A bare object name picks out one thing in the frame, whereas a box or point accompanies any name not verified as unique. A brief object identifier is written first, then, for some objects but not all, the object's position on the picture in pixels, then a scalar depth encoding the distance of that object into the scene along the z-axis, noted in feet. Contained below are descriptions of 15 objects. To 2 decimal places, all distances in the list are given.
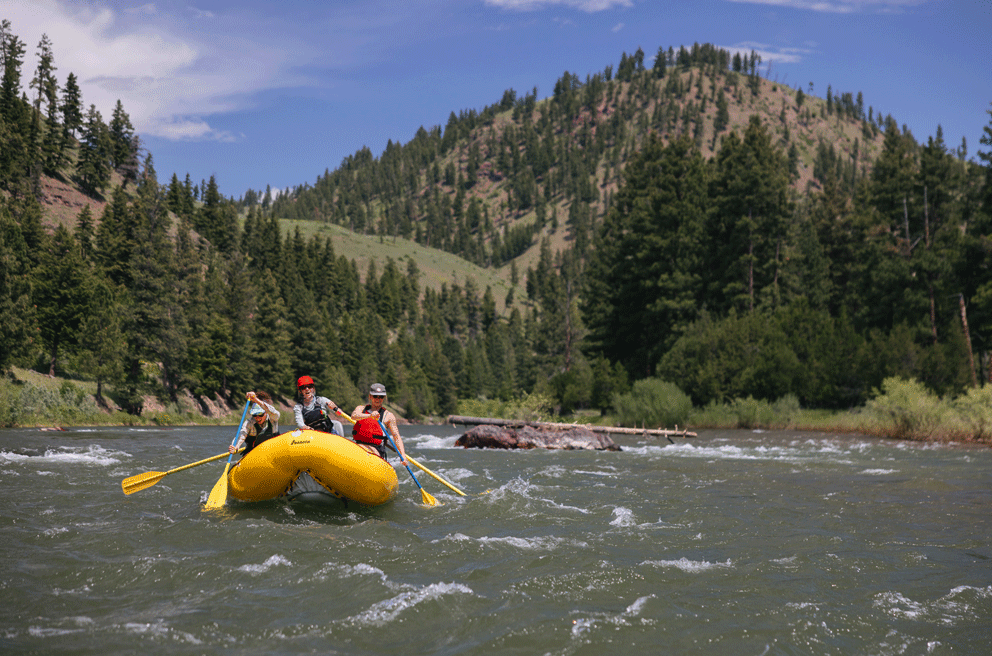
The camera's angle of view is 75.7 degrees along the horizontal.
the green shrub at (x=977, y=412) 67.92
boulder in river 76.18
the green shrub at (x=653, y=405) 107.04
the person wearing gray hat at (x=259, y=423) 32.24
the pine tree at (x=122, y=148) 364.38
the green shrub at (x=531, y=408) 139.13
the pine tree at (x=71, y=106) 346.33
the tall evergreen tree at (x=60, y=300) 137.80
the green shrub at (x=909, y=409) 73.77
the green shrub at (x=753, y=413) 102.22
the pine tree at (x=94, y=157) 313.94
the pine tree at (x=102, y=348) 125.59
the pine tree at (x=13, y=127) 253.65
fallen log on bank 87.71
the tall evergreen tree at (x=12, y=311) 108.27
